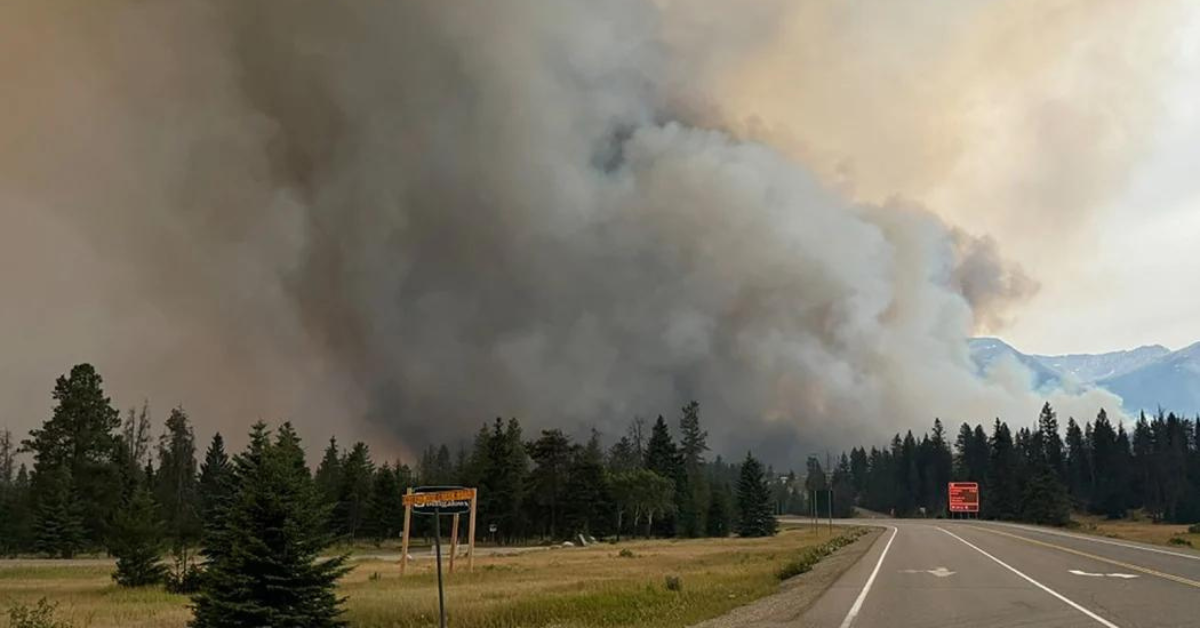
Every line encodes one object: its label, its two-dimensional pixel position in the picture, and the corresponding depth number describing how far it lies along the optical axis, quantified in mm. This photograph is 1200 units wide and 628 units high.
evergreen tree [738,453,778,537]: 120250
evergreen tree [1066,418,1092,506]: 182500
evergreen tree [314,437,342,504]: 117412
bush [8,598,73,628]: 16312
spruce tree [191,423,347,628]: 20016
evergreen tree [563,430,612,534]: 110438
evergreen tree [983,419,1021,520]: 158500
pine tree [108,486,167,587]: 41406
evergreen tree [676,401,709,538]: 129000
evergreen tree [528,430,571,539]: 113312
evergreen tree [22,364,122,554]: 87062
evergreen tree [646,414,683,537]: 125500
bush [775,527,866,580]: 34700
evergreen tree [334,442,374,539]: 115438
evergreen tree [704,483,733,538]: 133750
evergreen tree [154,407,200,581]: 110156
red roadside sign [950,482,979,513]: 131250
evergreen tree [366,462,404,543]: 110125
